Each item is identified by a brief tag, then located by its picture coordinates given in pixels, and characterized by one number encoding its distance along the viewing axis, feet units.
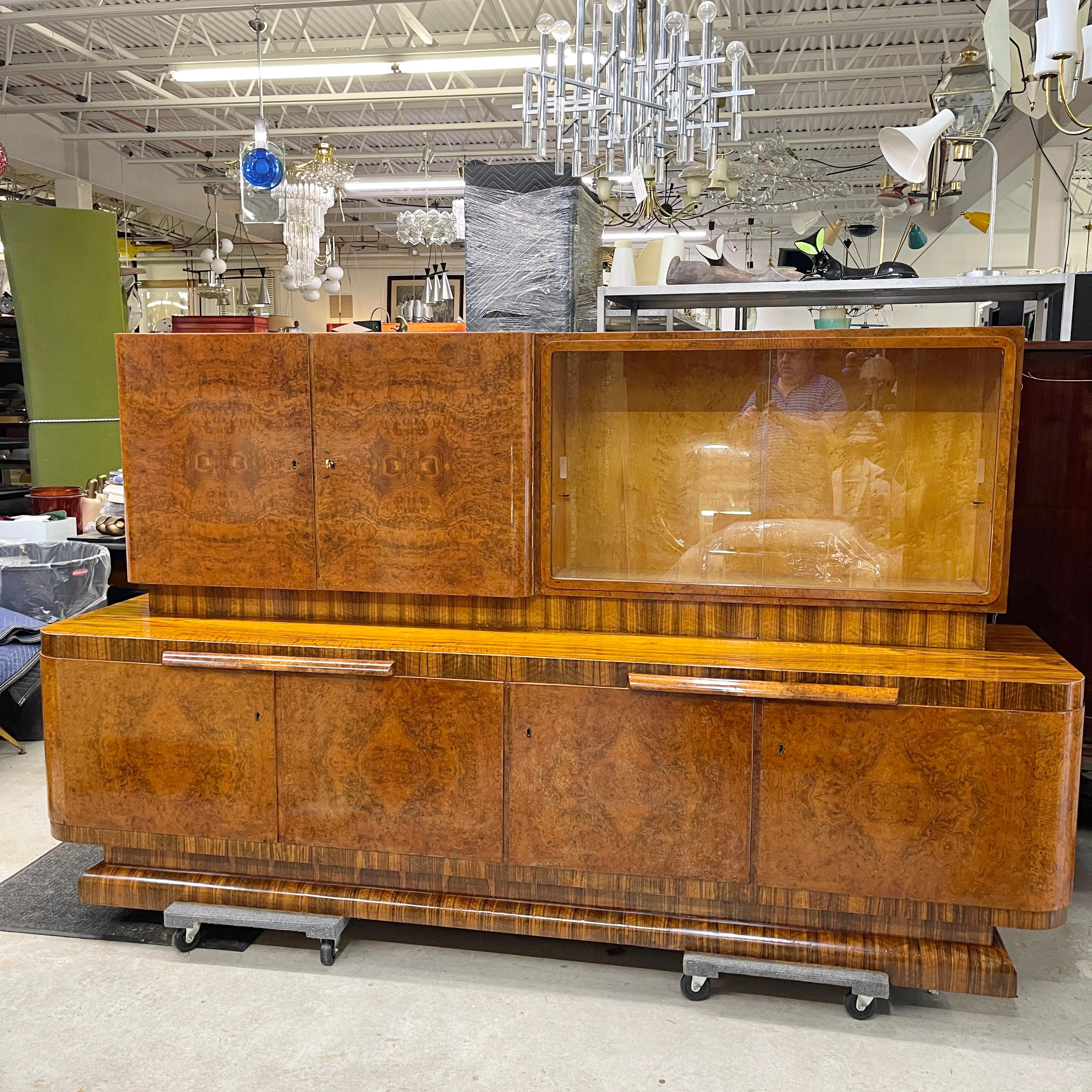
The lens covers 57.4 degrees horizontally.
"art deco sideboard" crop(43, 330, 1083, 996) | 7.48
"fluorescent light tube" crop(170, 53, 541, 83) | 23.18
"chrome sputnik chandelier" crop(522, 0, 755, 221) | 8.20
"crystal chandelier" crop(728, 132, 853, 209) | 18.04
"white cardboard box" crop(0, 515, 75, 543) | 16.31
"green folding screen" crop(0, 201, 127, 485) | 23.89
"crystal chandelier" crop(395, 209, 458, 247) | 27.63
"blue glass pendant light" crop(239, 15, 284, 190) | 19.56
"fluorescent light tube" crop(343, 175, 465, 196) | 32.42
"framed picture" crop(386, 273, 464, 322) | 52.65
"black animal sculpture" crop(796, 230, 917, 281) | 9.55
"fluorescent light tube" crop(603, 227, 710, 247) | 35.70
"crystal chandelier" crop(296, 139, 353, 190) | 20.27
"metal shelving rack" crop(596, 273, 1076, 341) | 9.05
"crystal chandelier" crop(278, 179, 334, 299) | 18.70
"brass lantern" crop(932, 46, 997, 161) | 10.85
